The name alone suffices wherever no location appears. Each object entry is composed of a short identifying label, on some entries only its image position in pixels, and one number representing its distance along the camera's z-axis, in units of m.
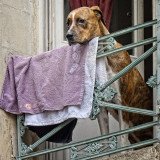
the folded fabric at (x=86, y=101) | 8.81
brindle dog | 9.16
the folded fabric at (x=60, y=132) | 9.46
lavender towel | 8.99
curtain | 10.78
